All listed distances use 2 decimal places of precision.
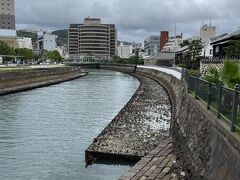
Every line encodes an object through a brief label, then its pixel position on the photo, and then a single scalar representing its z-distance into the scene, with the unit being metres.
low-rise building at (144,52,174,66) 110.06
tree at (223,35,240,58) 36.83
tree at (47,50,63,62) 161.88
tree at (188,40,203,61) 62.12
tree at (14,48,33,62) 118.01
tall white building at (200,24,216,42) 92.25
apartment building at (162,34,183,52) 160.07
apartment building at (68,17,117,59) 193.25
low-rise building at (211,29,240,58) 40.27
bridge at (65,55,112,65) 183.46
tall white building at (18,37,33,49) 194.30
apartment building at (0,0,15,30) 176.12
